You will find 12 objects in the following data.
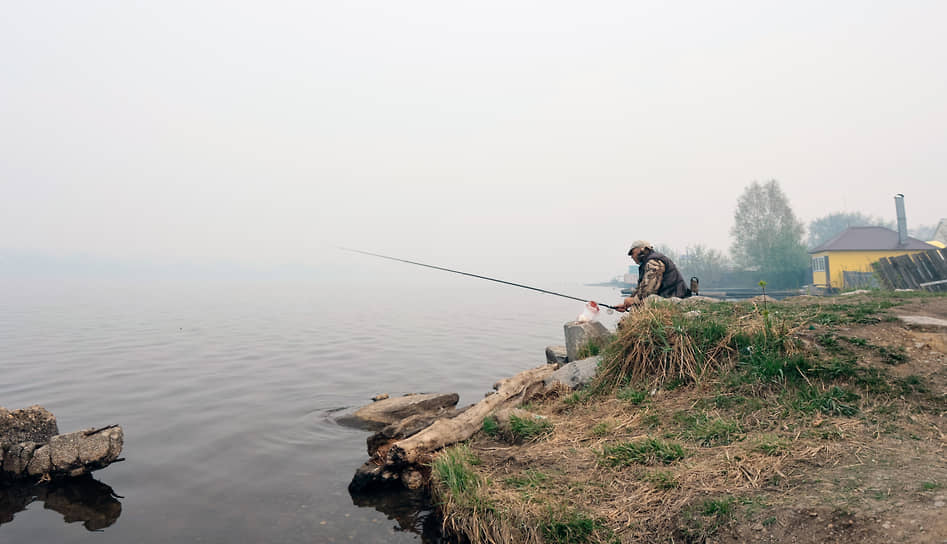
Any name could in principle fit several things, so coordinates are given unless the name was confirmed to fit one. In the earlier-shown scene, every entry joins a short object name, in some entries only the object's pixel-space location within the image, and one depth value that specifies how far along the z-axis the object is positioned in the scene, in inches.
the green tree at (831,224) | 3732.8
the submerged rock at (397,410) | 374.0
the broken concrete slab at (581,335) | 363.6
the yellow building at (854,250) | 1440.7
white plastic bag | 367.3
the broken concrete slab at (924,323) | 231.2
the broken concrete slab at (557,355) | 406.8
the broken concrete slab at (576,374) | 303.1
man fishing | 386.0
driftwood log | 239.1
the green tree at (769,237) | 1989.4
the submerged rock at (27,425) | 262.4
